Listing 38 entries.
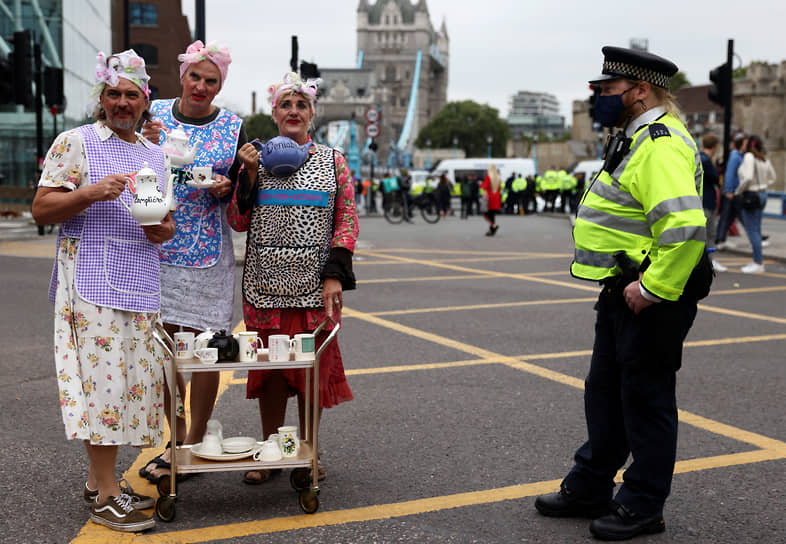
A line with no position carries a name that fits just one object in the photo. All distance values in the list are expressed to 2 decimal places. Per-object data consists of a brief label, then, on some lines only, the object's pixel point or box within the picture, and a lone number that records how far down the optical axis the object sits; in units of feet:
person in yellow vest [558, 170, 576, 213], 116.67
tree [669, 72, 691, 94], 396.98
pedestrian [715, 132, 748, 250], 47.09
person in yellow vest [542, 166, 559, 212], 117.50
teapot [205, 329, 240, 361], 12.42
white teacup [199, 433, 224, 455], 12.80
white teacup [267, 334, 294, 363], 12.50
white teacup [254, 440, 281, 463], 12.79
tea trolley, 12.21
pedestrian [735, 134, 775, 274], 43.21
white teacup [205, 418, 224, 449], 12.97
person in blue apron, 13.65
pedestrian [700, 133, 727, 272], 40.22
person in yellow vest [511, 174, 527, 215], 116.06
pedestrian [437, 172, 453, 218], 103.60
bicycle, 91.61
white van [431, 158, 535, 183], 158.97
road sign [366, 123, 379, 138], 103.24
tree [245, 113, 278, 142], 416.26
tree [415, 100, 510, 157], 474.08
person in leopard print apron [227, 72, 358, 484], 13.33
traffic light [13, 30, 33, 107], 49.01
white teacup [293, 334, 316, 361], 12.69
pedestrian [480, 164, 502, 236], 66.44
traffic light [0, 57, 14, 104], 45.32
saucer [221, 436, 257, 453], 12.90
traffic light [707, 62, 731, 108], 56.34
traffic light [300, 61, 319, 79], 54.75
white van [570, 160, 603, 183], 148.97
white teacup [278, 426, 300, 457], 12.91
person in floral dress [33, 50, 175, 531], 11.80
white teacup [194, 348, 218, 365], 12.32
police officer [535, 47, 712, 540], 11.07
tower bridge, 560.20
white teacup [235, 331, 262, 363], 12.46
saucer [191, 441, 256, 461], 12.69
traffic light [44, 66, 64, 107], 62.95
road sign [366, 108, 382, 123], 106.63
